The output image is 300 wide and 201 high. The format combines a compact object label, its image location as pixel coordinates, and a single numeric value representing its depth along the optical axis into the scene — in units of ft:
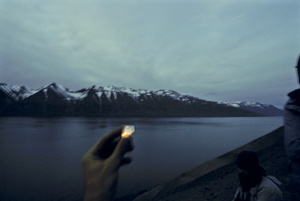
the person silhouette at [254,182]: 6.80
